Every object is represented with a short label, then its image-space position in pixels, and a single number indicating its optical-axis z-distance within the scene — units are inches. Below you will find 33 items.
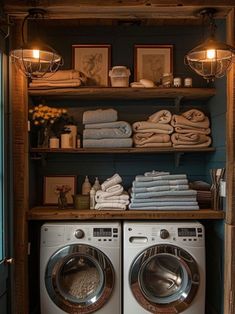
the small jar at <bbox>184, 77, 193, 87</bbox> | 127.3
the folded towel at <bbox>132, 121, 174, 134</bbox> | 127.3
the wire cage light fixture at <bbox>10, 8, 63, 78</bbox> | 97.0
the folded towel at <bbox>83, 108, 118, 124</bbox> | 127.7
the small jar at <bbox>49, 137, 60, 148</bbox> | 128.6
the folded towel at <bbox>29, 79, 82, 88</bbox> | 123.0
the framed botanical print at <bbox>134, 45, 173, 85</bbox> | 135.7
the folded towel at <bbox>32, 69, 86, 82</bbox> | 124.0
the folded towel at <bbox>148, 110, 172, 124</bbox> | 128.3
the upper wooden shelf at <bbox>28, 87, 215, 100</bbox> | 123.4
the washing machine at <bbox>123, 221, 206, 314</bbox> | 113.1
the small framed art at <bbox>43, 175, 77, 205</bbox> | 136.7
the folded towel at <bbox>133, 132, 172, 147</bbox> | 126.4
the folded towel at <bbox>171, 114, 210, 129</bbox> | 127.2
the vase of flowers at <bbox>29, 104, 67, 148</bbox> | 127.0
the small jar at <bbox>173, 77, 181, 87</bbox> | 126.1
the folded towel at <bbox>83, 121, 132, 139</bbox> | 126.4
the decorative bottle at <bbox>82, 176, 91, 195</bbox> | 132.7
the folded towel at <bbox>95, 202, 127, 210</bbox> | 121.9
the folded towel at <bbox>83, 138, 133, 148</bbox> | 125.8
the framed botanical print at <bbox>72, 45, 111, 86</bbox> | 135.2
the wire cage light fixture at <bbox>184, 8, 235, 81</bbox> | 95.7
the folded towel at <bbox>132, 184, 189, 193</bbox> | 120.5
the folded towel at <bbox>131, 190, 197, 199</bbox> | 120.3
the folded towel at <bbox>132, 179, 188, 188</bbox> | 121.1
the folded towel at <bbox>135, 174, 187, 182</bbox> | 121.7
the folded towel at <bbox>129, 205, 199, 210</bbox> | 120.6
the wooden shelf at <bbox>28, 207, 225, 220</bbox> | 117.7
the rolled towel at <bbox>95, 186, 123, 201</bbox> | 123.0
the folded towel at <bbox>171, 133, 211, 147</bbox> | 126.3
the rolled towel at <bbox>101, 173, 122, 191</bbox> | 124.6
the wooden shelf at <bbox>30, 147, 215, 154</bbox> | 125.0
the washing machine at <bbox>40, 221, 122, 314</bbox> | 113.7
